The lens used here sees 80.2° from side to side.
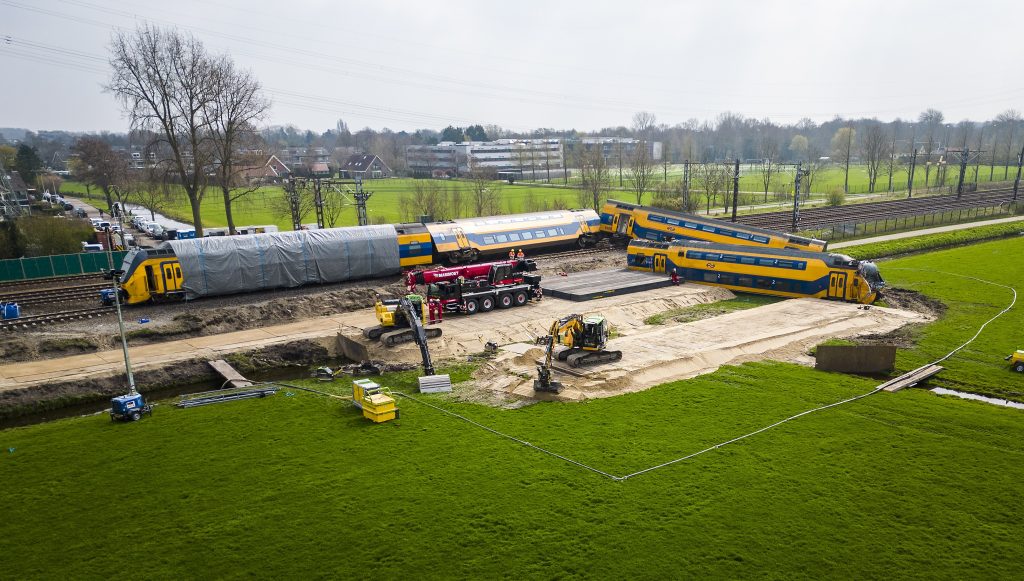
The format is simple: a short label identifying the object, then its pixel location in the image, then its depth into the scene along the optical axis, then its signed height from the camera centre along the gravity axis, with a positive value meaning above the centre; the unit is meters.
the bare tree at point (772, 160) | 93.68 -1.02
